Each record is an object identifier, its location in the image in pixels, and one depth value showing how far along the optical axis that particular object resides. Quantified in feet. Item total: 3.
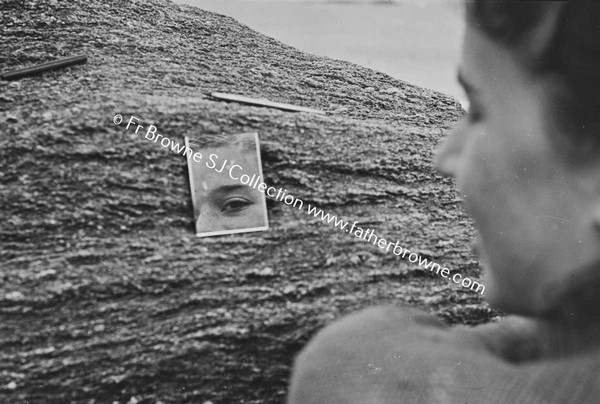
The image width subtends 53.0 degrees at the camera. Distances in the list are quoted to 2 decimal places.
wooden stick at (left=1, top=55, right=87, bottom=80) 2.89
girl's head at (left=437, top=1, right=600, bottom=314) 2.36
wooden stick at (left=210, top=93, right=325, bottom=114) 2.91
